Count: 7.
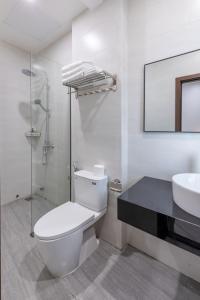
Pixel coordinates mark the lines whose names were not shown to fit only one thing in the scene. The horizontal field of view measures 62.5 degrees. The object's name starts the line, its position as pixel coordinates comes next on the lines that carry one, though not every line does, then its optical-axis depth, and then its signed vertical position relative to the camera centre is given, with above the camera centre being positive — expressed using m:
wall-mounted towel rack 1.56 +0.65
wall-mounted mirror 1.28 +0.43
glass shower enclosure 2.16 +0.17
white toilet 1.26 -0.67
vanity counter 0.86 -0.40
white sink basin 0.80 -0.26
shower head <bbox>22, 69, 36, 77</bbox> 2.53 +1.14
